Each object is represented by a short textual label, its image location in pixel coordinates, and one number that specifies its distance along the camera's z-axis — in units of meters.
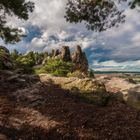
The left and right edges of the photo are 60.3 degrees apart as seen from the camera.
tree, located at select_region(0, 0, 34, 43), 6.37
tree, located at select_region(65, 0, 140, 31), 5.02
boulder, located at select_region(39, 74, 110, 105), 5.42
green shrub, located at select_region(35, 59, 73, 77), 8.87
